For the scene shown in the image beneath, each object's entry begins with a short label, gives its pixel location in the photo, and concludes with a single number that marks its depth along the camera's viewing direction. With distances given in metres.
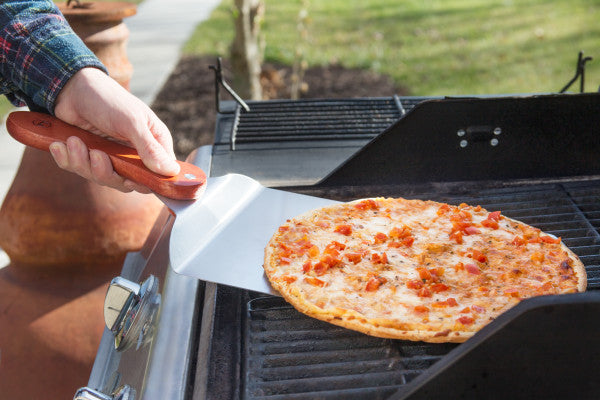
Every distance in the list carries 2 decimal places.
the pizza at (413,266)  0.75
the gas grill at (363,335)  0.63
